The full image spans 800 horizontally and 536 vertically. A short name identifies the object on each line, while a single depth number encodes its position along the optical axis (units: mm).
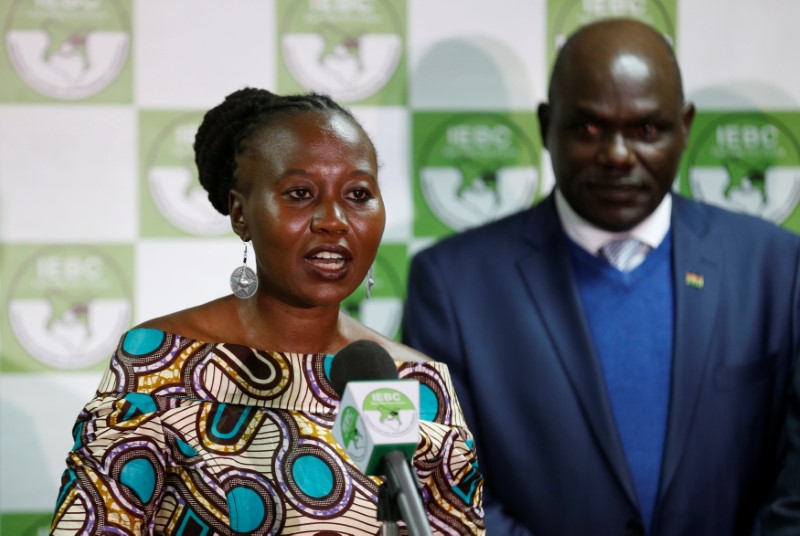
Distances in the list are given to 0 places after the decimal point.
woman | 3274
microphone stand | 2644
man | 3677
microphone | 2729
